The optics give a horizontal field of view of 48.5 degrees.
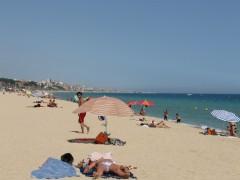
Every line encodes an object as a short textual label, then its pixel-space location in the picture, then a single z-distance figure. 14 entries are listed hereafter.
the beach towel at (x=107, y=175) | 5.92
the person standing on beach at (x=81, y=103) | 10.53
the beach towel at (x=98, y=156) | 6.00
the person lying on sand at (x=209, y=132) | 14.08
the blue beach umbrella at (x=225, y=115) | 14.39
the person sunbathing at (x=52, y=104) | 25.26
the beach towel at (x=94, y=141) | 9.26
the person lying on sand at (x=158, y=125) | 15.30
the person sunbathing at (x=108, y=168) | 5.84
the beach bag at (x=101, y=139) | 9.26
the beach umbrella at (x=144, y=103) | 21.67
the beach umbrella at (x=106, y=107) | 8.61
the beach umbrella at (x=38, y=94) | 27.40
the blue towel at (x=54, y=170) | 5.75
